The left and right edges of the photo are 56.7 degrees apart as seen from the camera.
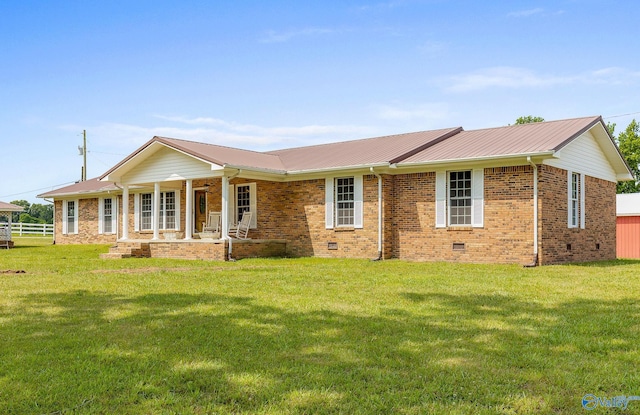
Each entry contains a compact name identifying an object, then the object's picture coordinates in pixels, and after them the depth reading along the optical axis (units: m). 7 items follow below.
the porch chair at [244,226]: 20.75
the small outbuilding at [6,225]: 27.72
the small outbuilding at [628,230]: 25.98
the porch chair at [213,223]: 21.97
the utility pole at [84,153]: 46.41
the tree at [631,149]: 40.84
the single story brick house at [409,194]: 16.55
